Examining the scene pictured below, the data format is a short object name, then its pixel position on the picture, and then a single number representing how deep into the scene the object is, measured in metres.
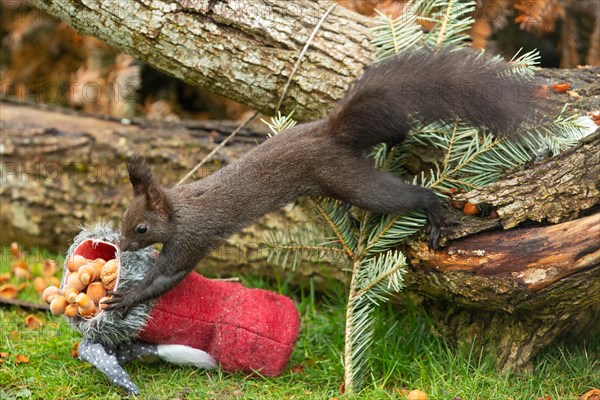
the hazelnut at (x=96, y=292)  5.02
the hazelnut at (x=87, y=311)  4.90
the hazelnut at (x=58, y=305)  4.80
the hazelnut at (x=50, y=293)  4.99
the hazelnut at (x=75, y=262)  5.02
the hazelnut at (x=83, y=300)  4.85
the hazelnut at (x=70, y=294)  4.88
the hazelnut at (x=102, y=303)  4.92
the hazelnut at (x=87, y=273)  4.93
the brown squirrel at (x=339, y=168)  5.04
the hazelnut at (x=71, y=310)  4.84
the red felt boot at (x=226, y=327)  5.20
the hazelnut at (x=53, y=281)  7.07
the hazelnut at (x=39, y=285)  7.06
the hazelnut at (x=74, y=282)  4.96
